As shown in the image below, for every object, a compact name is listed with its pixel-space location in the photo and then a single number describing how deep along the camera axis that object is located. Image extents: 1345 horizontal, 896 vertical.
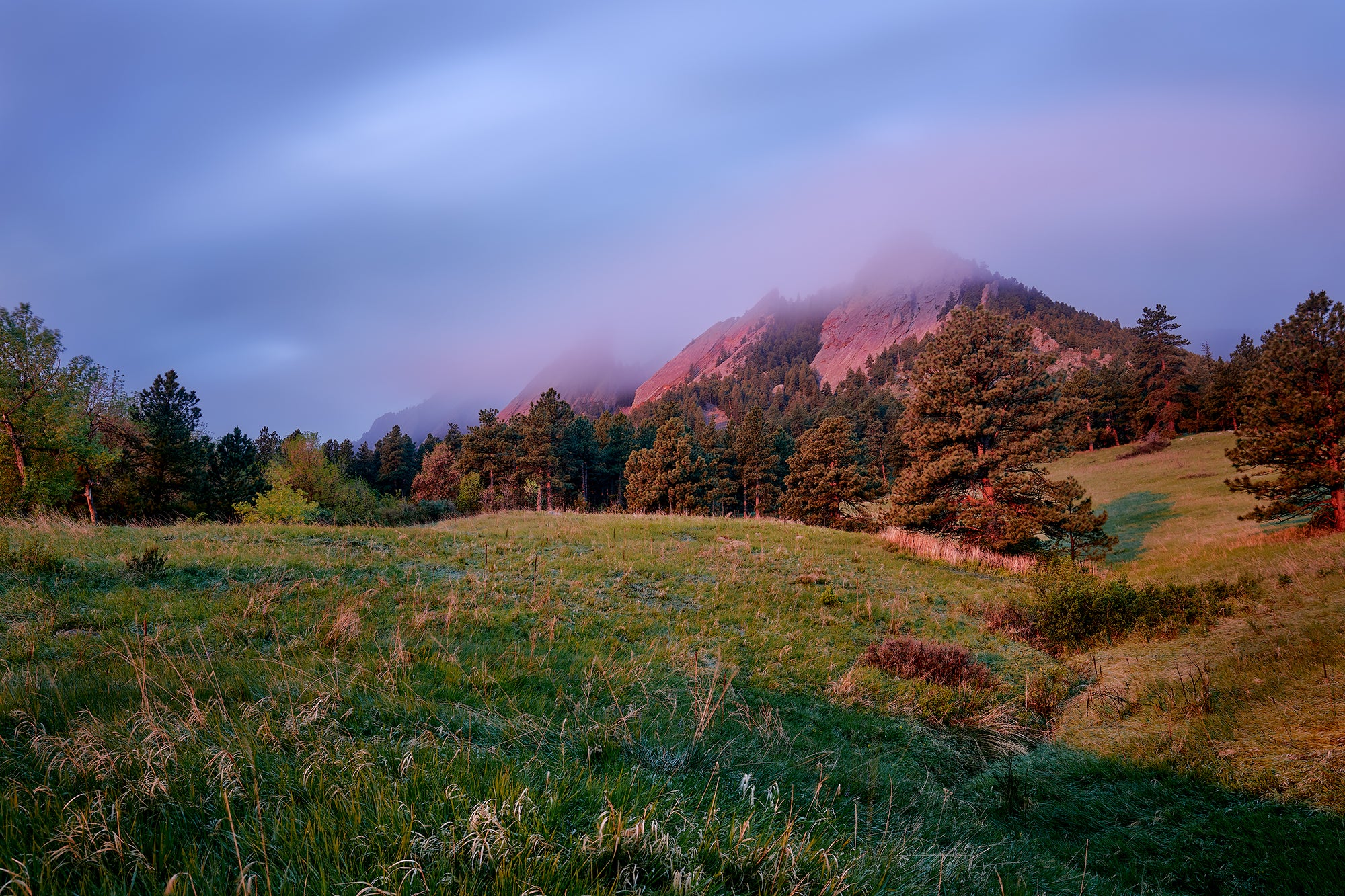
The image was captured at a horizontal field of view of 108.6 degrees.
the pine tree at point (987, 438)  19.84
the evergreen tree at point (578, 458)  57.78
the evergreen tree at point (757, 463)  59.31
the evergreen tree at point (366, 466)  80.86
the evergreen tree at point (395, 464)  79.88
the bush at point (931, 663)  7.61
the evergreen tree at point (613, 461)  69.31
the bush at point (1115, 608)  9.88
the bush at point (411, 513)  45.31
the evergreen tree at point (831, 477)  42.78
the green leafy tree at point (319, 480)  44.69
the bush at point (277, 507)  30.14
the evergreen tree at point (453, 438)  73.44
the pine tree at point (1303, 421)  16.17
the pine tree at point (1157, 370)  59.25
